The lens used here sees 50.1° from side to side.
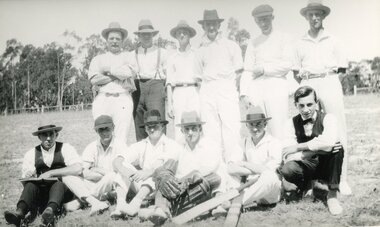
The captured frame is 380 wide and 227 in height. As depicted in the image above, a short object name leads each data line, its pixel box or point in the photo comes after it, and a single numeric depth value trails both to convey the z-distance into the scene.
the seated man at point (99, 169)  4.31
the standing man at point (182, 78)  5.30
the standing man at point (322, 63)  4.76
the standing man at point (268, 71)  4.93
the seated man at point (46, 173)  3.96
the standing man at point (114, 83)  5.26
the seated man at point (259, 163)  3.96
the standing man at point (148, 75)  5.45
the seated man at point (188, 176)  3.76
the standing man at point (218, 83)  5.29
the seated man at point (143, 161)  3.99
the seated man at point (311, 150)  4.05
